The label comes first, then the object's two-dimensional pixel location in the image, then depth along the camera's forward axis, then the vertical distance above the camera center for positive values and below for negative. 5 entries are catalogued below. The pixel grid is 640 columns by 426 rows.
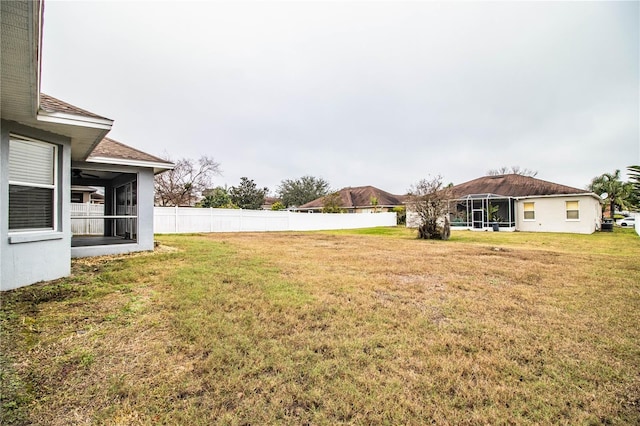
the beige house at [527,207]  20.20 +0.52
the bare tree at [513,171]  44.41 +7.17
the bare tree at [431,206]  14.52 +0.46
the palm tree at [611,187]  29.14 +2.97
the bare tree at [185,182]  29.58 +3.85
